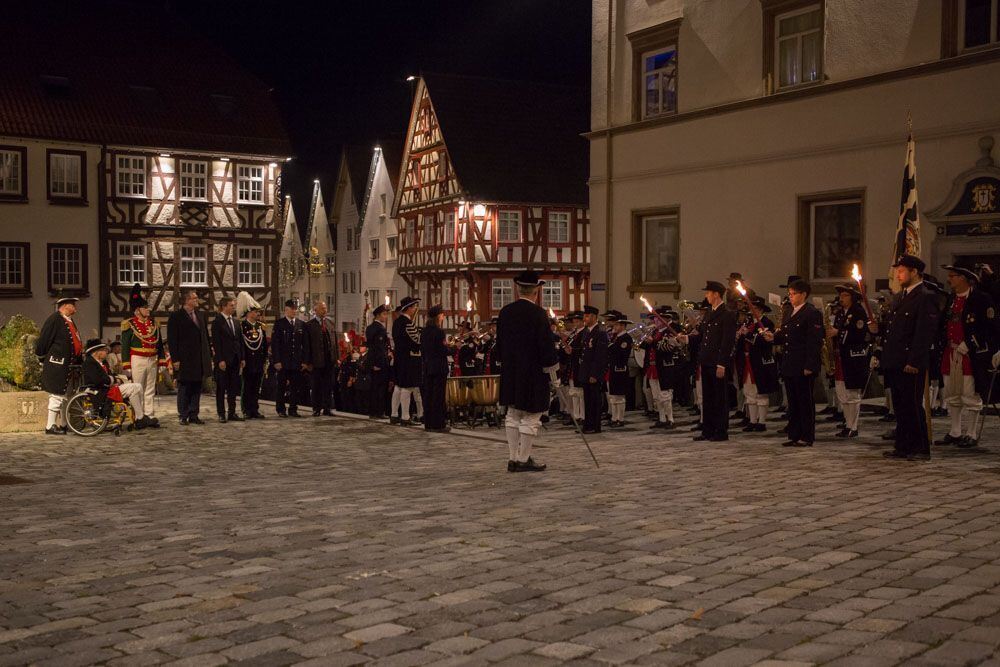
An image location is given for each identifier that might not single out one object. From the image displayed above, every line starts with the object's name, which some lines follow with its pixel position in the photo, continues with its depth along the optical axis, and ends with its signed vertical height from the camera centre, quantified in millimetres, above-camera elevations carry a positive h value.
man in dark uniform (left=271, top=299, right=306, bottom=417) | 19641 -783
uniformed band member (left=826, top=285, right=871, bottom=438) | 14344 -565
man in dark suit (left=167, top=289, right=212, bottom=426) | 17766 -698
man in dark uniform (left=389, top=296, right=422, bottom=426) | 17500 -731
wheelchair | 16469 -1567
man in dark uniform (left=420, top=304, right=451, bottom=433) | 16281 -887
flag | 16000 +1386
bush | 17969 -836
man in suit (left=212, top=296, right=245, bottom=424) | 18531 -761
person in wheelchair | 16641 -1050
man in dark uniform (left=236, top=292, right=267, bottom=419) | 19281 -1000
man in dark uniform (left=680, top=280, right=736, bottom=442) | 14281 -731
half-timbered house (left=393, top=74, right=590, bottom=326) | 47562 +5322
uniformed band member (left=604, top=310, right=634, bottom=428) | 17250 -927
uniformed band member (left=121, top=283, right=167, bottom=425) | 17516 -620
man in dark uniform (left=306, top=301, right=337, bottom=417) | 19734 -931
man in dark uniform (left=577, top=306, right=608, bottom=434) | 16016 -902
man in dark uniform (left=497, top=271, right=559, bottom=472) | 11594 -660
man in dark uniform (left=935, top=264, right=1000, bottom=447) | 12633 -457
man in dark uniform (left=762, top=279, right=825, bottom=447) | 13484 -644
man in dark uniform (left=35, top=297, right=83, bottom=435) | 16672 -650
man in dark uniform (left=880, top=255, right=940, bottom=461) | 11875 -474
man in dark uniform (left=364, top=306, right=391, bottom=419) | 18391 -844
